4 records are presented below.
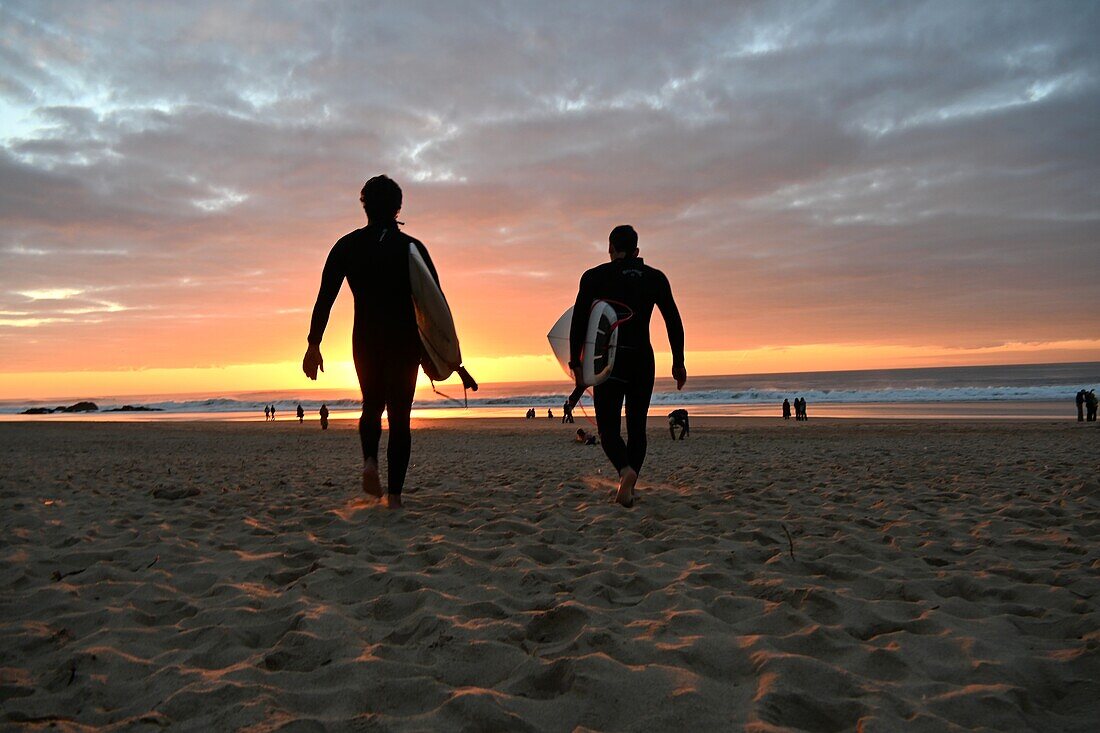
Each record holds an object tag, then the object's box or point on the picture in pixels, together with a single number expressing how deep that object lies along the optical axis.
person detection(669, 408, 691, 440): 15.63
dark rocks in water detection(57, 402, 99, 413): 60.00
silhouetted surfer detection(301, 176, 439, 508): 4.46
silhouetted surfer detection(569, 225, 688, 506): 4.84
